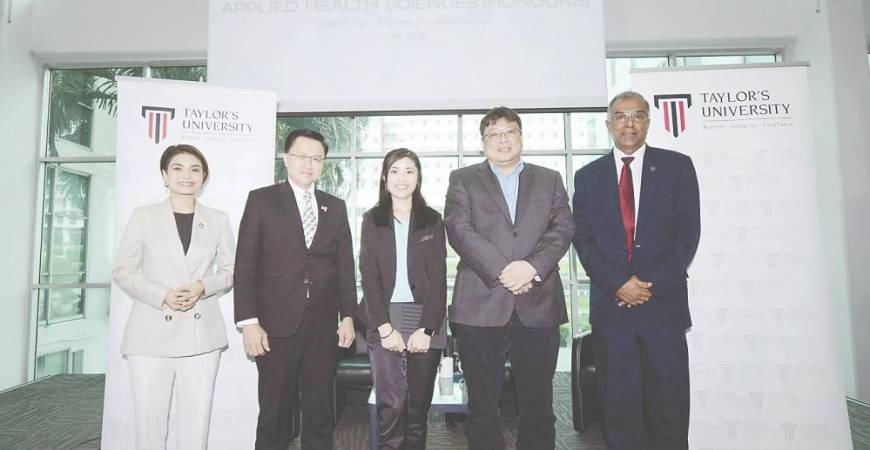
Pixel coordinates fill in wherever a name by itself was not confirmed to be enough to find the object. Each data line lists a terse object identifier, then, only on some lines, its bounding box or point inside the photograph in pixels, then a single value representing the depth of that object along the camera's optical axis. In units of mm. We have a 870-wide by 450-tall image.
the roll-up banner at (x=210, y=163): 2541
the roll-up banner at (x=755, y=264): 2436
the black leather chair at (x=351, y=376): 3379
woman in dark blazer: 1931
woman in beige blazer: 2092
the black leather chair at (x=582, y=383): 3039
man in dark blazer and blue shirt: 1887
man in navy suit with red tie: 2002
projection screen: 3197
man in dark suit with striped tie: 1986
